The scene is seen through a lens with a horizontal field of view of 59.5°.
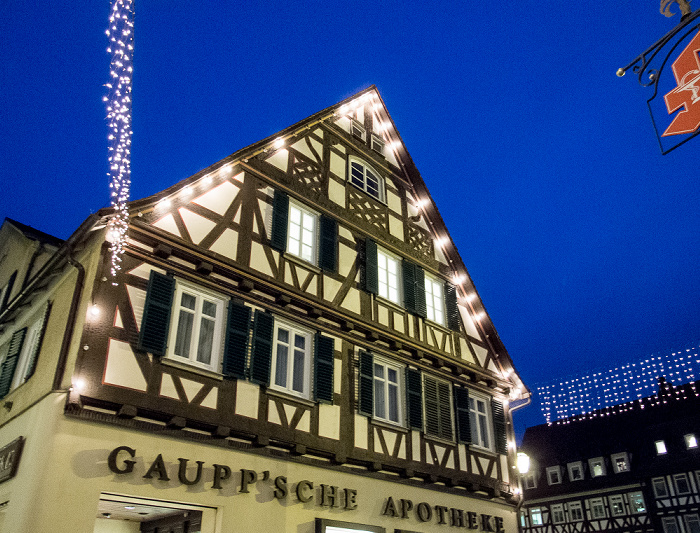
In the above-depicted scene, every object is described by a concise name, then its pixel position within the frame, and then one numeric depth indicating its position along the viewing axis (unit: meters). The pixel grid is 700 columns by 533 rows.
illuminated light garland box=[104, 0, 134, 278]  7.12
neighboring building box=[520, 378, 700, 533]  31.72
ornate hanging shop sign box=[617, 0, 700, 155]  6.36
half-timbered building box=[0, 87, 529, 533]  8.85
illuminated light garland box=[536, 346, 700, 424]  26.35
